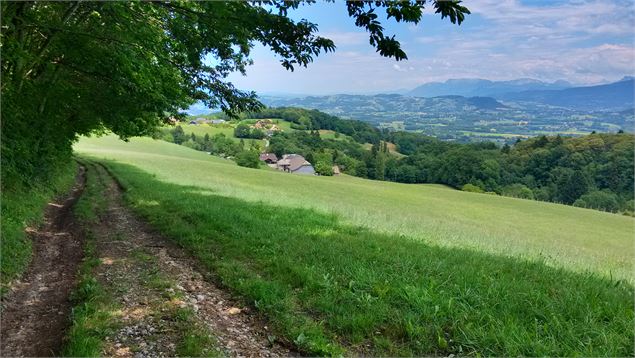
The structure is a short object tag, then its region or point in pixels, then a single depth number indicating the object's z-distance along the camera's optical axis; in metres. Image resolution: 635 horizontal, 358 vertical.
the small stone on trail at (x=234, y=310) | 5.51
